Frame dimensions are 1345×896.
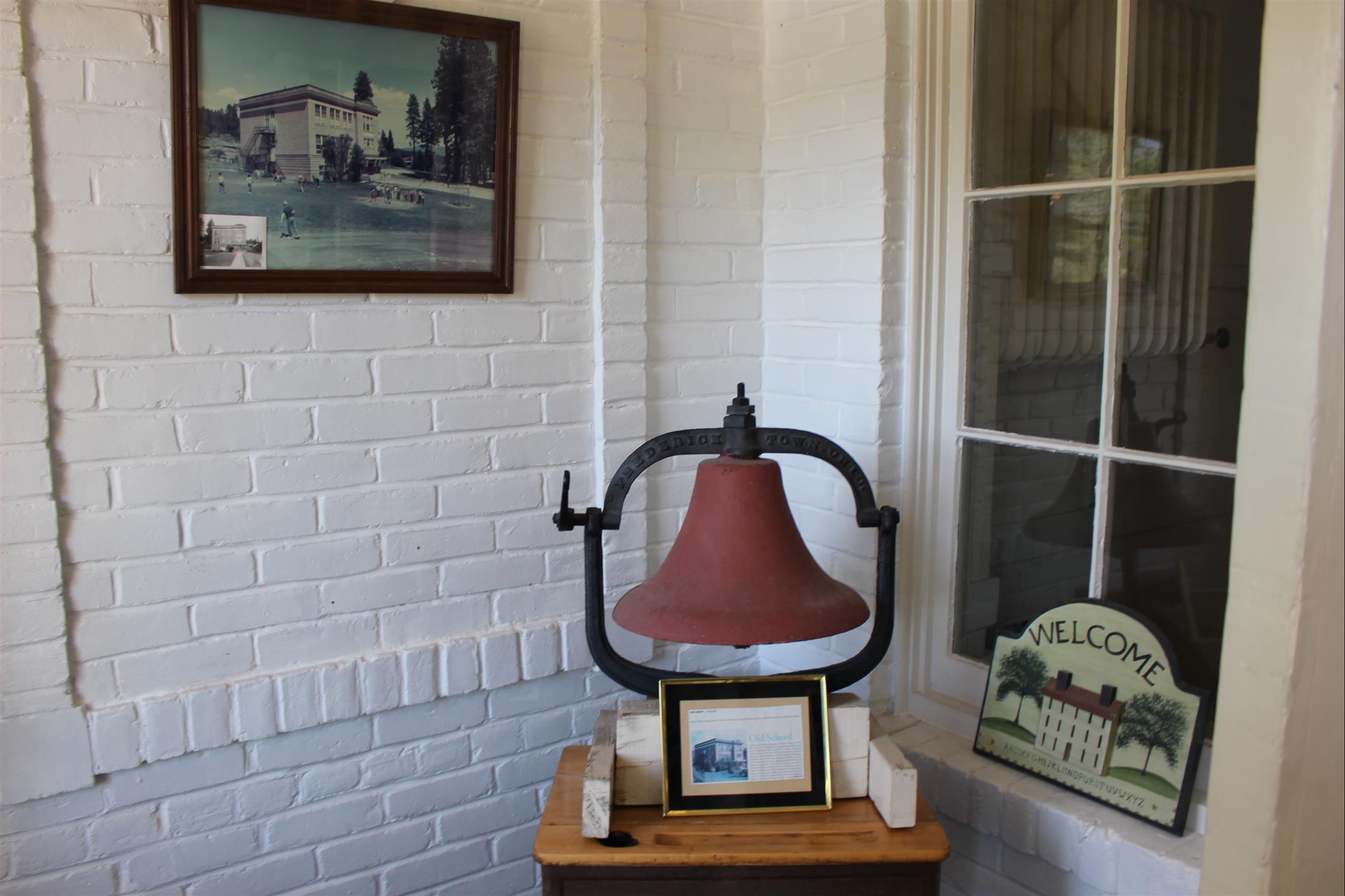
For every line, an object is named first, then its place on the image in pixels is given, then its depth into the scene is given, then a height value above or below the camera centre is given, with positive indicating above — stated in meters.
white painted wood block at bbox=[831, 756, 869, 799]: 1.72 -0.73
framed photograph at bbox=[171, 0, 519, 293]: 1.73 +0.37
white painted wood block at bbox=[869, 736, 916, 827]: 1.63 -0.72
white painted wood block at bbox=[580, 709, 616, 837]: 1.58 -0.71
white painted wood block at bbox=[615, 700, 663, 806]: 1.69 -0.69
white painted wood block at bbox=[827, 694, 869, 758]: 1.71 -0.66
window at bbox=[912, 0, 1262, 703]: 1.68 +0.07
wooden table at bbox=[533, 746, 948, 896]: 1.56 -0.80
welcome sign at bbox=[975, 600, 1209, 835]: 1.69 -0.65
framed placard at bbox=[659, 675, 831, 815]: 1.68 -0.67
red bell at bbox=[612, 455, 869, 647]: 1.59 -0.38
